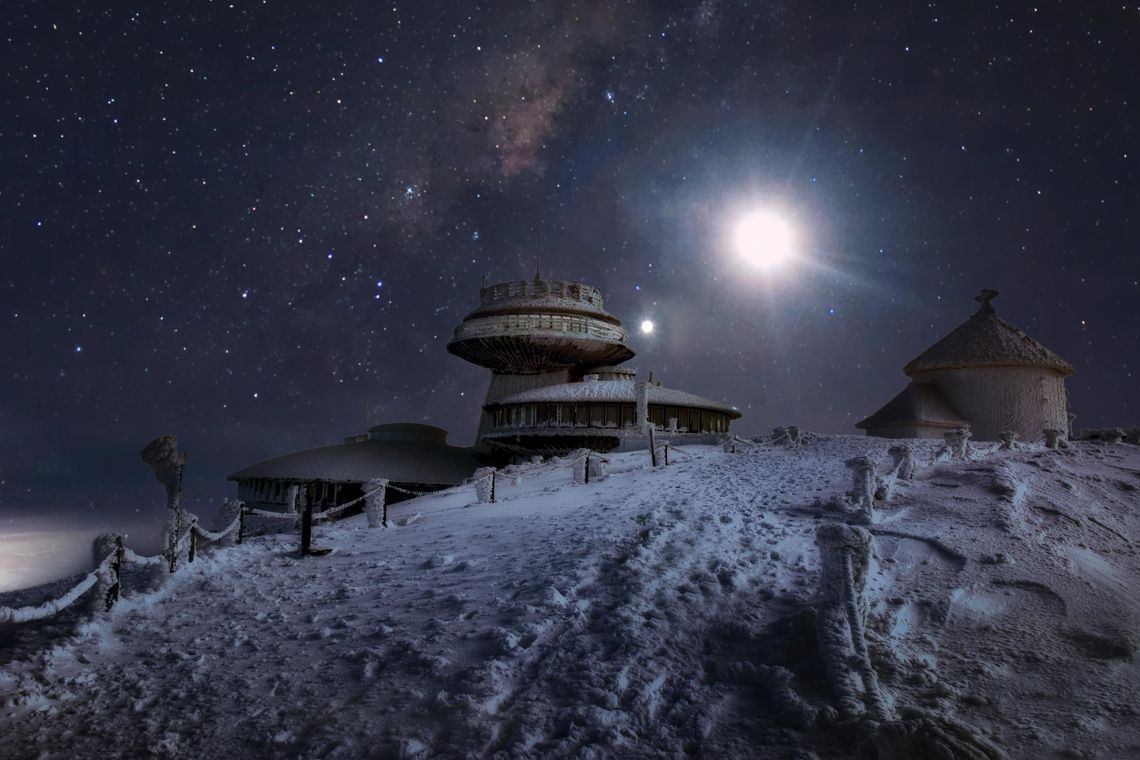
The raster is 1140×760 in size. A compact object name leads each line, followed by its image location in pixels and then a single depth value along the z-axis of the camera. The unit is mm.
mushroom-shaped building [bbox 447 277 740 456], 34250
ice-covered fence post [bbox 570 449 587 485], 18156
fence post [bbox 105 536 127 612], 8648
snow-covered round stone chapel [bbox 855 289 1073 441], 28047
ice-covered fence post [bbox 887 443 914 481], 12898
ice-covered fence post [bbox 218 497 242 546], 13180
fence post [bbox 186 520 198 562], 10633
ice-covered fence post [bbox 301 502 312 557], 11617
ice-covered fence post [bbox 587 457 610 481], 18547
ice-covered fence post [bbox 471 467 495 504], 16922
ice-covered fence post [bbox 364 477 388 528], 14523
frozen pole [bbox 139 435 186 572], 10453
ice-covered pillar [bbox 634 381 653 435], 27858
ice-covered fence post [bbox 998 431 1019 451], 18031
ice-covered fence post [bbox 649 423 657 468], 20266
